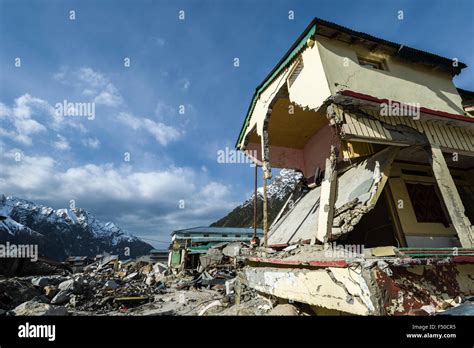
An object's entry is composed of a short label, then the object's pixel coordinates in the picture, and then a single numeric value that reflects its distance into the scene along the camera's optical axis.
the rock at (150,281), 18.35
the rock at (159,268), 25.30
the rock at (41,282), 12.88
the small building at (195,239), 26.46
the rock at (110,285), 14.87
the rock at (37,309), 6.55
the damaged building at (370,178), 3.45
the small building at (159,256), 44.38
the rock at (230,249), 22.78
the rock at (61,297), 10.94
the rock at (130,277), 21.76
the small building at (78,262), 37.44
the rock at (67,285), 12.35
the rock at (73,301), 10.90
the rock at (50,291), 11.55
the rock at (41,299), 10.02
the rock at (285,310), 4.91
